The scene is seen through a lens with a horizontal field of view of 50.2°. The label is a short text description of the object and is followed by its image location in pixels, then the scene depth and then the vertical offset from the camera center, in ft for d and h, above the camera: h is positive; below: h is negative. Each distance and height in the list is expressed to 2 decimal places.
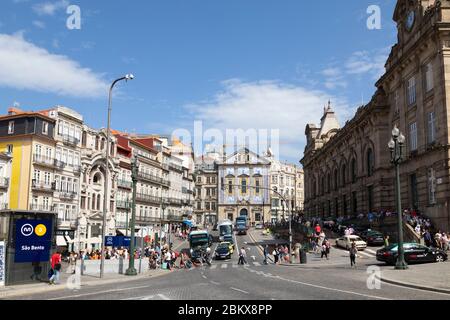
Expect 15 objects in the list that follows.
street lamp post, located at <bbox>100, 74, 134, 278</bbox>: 92.88 +19.93
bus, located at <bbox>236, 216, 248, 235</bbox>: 271.69 -3.50
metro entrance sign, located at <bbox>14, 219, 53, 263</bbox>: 76.38 -3.51
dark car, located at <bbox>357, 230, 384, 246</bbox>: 142.31 -5.11
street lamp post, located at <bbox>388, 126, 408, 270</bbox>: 83.82 +4.50
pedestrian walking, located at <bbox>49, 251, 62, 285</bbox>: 78.38 -7.83
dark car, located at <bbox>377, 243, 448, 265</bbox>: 96.99 -6.70
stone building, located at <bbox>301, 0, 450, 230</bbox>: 127.44 +31.88
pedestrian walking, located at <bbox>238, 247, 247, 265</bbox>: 135.17 -10.64
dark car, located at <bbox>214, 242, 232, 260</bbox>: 155.94 -10.43
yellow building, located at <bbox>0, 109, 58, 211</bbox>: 158.20 +20.78
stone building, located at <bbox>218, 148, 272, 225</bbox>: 404.36 +26.13
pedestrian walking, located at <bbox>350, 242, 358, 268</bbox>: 101.85 -7.05
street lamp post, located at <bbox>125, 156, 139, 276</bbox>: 96.94 -3.72
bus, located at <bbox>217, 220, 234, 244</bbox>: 214.77 -4.60
